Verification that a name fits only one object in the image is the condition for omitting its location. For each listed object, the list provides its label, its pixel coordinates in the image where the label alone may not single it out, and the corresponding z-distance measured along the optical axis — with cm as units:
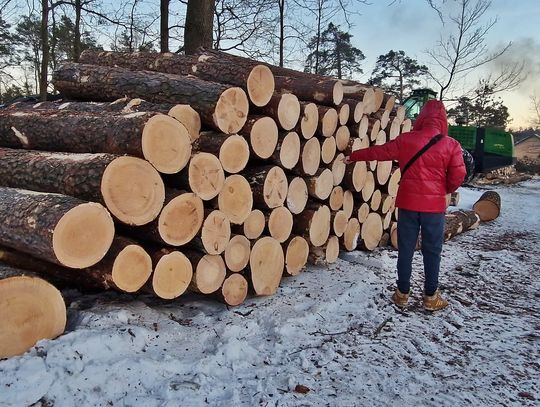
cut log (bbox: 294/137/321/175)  454
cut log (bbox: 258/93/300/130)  418
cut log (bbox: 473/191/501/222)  866
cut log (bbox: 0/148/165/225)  293
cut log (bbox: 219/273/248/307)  378
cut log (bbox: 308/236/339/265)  499
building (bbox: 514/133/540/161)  3256
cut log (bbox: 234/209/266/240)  397
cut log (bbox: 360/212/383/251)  569
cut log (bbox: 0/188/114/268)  268
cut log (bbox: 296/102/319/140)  447
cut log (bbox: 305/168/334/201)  469
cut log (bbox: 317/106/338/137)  469
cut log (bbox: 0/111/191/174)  313
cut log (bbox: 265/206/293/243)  421
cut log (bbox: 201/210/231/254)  356
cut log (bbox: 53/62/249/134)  374
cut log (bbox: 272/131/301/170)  425
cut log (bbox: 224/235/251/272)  380
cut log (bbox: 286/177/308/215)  446
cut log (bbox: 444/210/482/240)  678
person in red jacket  409
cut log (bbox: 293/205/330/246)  466
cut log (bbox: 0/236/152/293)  305
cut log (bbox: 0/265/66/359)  258
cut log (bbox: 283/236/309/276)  446
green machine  1500
